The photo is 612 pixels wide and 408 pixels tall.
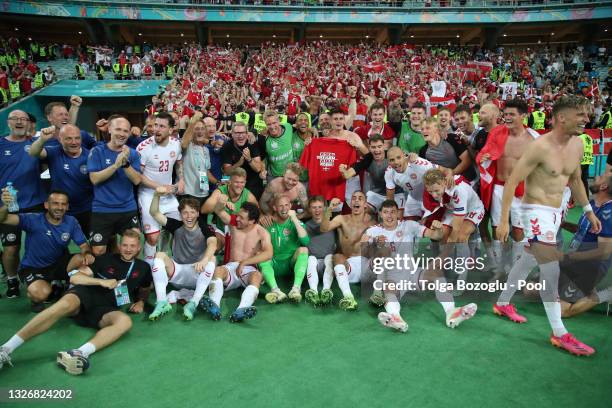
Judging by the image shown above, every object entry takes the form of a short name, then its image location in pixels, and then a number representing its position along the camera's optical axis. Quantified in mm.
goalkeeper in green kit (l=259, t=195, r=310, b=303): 5551
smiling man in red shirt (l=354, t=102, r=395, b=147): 6625
